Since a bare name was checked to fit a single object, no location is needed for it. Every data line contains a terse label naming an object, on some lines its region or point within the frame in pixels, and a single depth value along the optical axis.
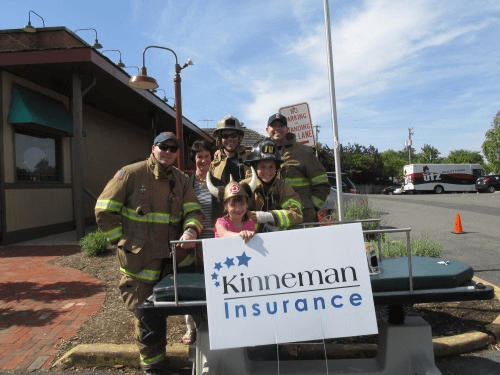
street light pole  7.17
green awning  9.36
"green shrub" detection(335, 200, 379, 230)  8.34
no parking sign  6.27
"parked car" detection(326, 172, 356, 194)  13.16
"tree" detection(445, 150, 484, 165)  110.77
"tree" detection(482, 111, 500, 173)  50.59
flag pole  5.11
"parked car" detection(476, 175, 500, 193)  37.59
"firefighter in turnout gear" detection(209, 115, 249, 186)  3.68
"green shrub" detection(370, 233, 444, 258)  5.68
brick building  9.24
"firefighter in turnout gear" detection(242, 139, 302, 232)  3.13
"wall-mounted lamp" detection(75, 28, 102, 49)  13.82
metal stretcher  2.58
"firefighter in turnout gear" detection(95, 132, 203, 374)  3.06
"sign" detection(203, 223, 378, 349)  2.55
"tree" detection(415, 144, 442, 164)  104.12
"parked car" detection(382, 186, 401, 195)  44.86
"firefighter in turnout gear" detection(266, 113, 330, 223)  4.07
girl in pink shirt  2.90
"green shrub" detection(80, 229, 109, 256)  7.46
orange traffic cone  10.28
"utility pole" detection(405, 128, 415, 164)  64.21
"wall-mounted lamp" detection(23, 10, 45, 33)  10.21
